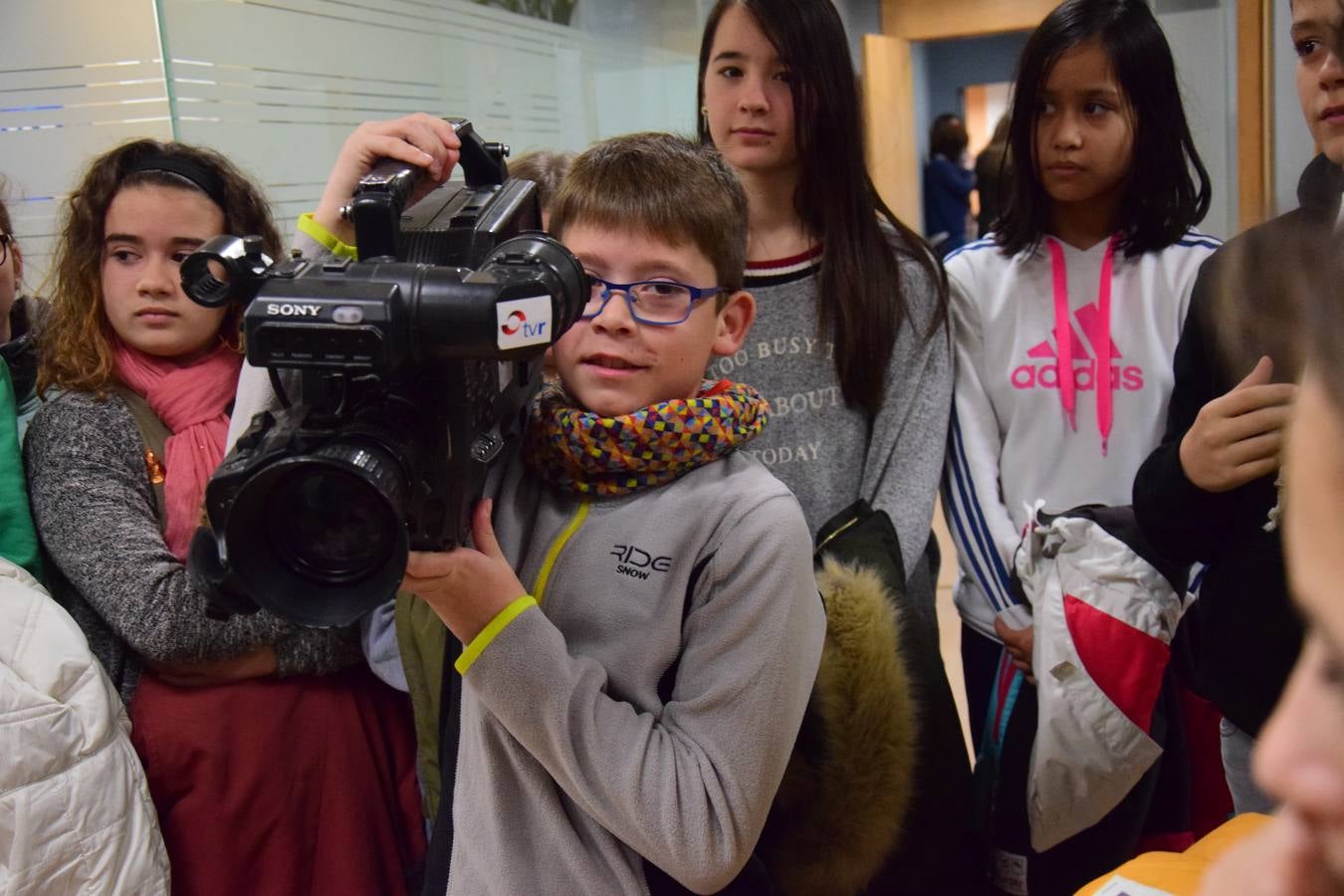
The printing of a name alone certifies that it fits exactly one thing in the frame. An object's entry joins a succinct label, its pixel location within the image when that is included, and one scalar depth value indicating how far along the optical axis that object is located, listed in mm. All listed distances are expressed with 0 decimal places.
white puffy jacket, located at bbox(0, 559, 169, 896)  1107
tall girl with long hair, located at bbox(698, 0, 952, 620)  1486
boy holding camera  894
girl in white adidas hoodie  1527
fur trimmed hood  1191
